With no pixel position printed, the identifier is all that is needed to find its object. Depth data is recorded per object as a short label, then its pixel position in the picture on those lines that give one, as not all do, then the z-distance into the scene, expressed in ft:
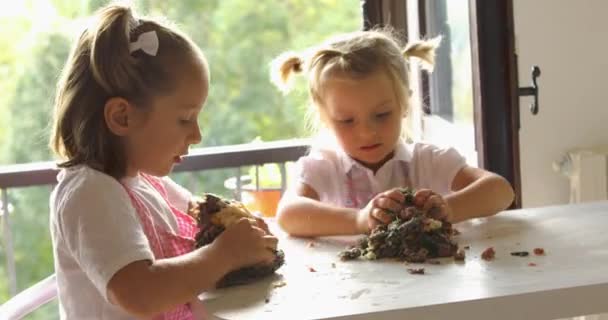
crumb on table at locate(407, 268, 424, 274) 3.54
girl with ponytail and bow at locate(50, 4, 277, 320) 3.51
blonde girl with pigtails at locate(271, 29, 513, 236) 4.69
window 6.59
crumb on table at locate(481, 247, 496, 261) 3.69
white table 3.13
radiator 7.08
